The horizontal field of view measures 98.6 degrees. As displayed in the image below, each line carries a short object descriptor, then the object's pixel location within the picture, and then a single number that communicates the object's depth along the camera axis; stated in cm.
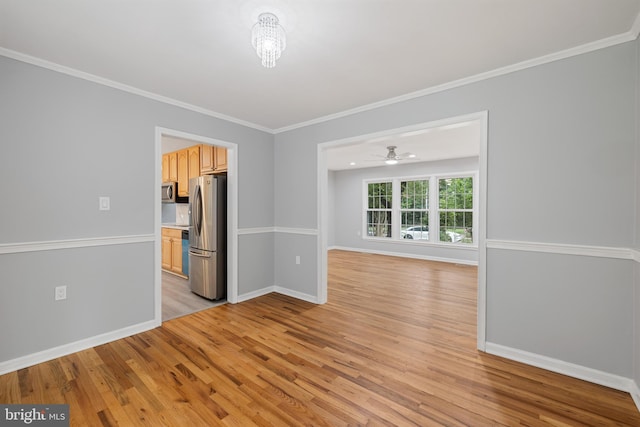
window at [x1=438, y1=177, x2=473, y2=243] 661
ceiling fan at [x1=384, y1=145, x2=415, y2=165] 536
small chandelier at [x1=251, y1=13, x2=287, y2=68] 172
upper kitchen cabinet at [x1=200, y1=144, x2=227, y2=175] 426
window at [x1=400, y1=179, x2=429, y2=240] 727
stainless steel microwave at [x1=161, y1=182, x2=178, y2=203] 551
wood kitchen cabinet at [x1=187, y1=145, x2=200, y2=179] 481
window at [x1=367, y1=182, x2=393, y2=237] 795
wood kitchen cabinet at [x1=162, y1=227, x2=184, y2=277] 507
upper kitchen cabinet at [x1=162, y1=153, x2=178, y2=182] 550
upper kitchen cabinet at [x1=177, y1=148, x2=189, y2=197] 515
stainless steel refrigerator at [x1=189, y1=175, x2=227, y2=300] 391
